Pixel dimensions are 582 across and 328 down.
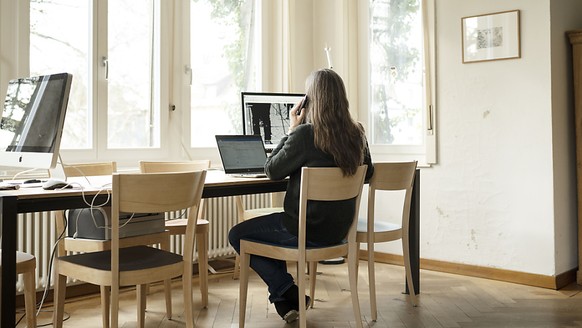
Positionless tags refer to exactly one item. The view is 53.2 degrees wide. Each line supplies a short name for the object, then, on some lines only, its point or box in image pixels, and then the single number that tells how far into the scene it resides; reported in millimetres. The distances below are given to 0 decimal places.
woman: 2516
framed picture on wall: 3654
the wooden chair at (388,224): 2891
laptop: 2890
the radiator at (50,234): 3053
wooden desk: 1783
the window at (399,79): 4191
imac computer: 2102
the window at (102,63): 3350
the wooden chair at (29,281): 2271
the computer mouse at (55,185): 2070
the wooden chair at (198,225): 3121
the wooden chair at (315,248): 2426
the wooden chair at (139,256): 2004
